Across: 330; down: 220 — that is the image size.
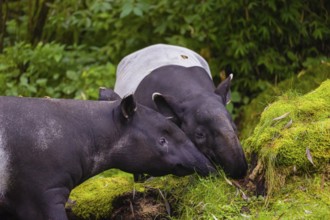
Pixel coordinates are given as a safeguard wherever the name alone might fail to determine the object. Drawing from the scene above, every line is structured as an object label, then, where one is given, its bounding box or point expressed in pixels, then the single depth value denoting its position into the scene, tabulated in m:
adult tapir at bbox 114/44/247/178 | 14.66
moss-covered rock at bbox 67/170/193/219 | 14.13
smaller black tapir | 12.50
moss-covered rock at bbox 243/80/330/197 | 13.39
